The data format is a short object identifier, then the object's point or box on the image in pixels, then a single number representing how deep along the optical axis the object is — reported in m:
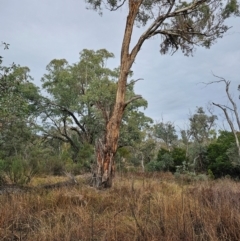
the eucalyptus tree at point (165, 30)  8.55
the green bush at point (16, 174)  8.48
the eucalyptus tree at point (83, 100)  20.27
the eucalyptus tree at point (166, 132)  39.34
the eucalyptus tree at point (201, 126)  37.06
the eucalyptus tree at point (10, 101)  6.72
